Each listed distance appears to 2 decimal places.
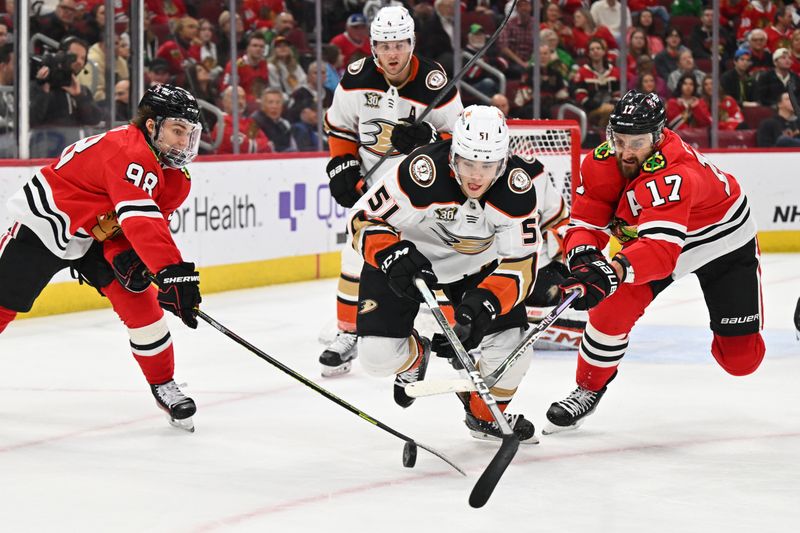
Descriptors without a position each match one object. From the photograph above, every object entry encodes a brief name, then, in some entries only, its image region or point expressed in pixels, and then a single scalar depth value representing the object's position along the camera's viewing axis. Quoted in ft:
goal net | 35.83
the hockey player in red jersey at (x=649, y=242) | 21.77
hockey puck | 20.58
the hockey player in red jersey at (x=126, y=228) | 21.44
